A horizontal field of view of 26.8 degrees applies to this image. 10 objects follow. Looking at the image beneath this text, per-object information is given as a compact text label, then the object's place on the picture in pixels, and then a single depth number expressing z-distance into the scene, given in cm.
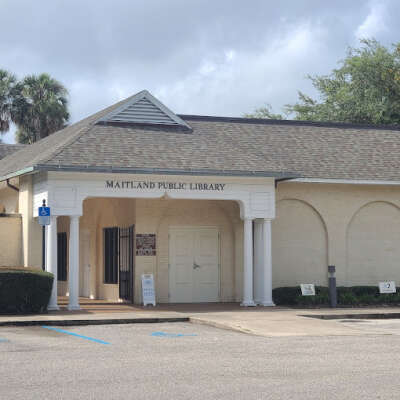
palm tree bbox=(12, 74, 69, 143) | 4750
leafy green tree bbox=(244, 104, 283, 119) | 5923
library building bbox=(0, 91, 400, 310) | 2188
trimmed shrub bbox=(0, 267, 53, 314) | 2028
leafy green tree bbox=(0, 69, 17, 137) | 4756
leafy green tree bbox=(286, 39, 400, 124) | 4762
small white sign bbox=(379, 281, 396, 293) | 2442
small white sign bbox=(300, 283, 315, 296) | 2361
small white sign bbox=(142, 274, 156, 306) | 2364
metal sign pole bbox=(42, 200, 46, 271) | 2178
